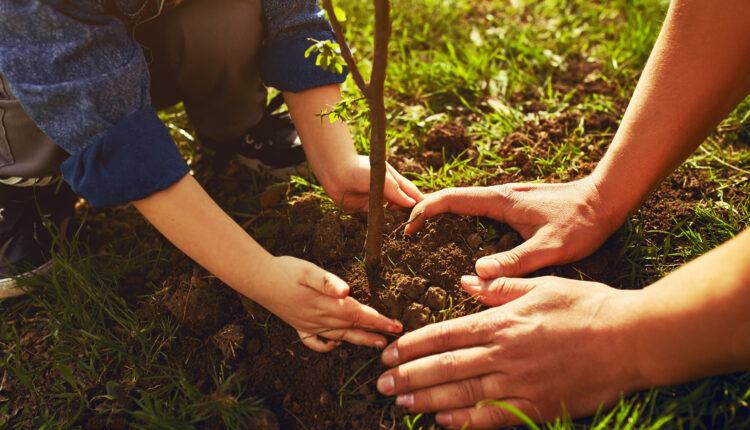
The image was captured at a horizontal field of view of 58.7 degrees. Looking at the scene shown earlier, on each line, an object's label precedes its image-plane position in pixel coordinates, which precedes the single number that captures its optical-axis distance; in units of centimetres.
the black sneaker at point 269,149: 72
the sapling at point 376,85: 44
